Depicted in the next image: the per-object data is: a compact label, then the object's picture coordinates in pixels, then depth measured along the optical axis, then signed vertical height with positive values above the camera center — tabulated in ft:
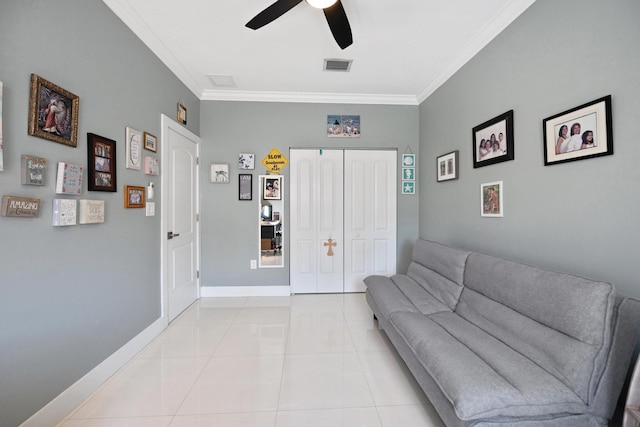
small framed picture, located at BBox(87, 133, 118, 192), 5.96 +1.24
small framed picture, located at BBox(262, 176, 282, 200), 12.27 +1.26
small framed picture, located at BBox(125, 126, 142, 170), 7.22 +1.85
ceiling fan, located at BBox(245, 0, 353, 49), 5.85 +4.54
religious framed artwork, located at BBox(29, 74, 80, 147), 4.61 +1.92
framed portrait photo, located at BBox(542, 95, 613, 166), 4.74 +1.58
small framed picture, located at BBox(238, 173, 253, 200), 12.16 +1.34
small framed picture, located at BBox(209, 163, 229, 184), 12.01 +1.91
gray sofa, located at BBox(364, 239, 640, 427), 3.74 -2.37
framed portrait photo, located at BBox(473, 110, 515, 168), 6.93 +2.08
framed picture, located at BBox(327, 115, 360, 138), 12.42 +4.12
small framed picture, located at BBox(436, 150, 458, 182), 9.49 +1.83
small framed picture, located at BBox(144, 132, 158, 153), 8.00 +2.25
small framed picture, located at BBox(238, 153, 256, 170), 12.12 +2.46
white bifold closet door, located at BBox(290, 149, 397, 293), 12.42 -0.10
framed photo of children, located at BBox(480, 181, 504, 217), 7.37 +0.45
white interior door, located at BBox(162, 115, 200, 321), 9.16 -0.04
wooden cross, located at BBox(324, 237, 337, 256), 12.55 -1.31
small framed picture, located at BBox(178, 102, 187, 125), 10.09 +3.90
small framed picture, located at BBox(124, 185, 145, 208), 7.16 +0.54
